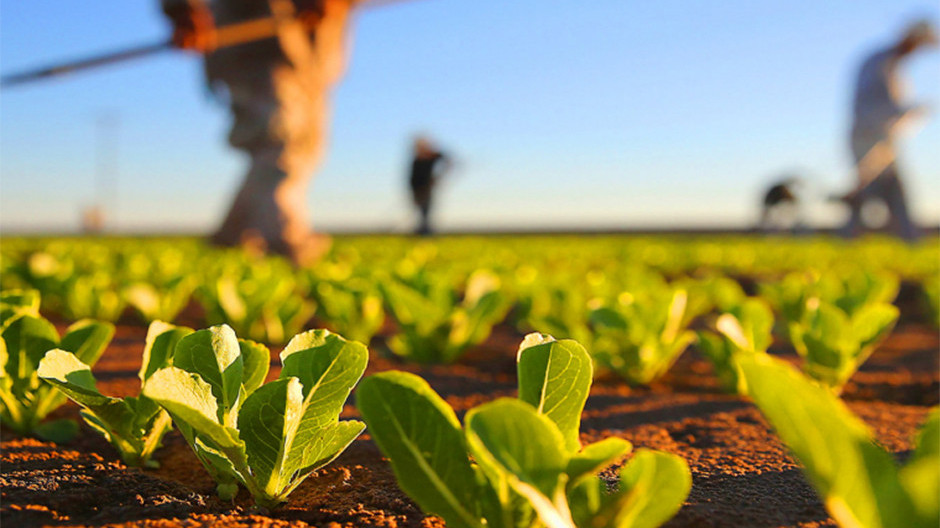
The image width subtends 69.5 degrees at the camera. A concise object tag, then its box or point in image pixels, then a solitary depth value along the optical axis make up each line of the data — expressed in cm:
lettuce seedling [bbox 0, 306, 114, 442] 137
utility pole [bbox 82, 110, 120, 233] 2938
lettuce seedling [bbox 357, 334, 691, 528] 76
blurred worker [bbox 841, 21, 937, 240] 1441
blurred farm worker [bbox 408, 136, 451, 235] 1789
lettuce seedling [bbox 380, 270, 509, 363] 231
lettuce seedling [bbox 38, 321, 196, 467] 107
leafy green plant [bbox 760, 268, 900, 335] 275
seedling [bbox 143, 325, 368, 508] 99
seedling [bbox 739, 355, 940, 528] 60
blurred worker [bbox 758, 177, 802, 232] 1731
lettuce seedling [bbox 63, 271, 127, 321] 317
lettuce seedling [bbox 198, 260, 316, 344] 268
